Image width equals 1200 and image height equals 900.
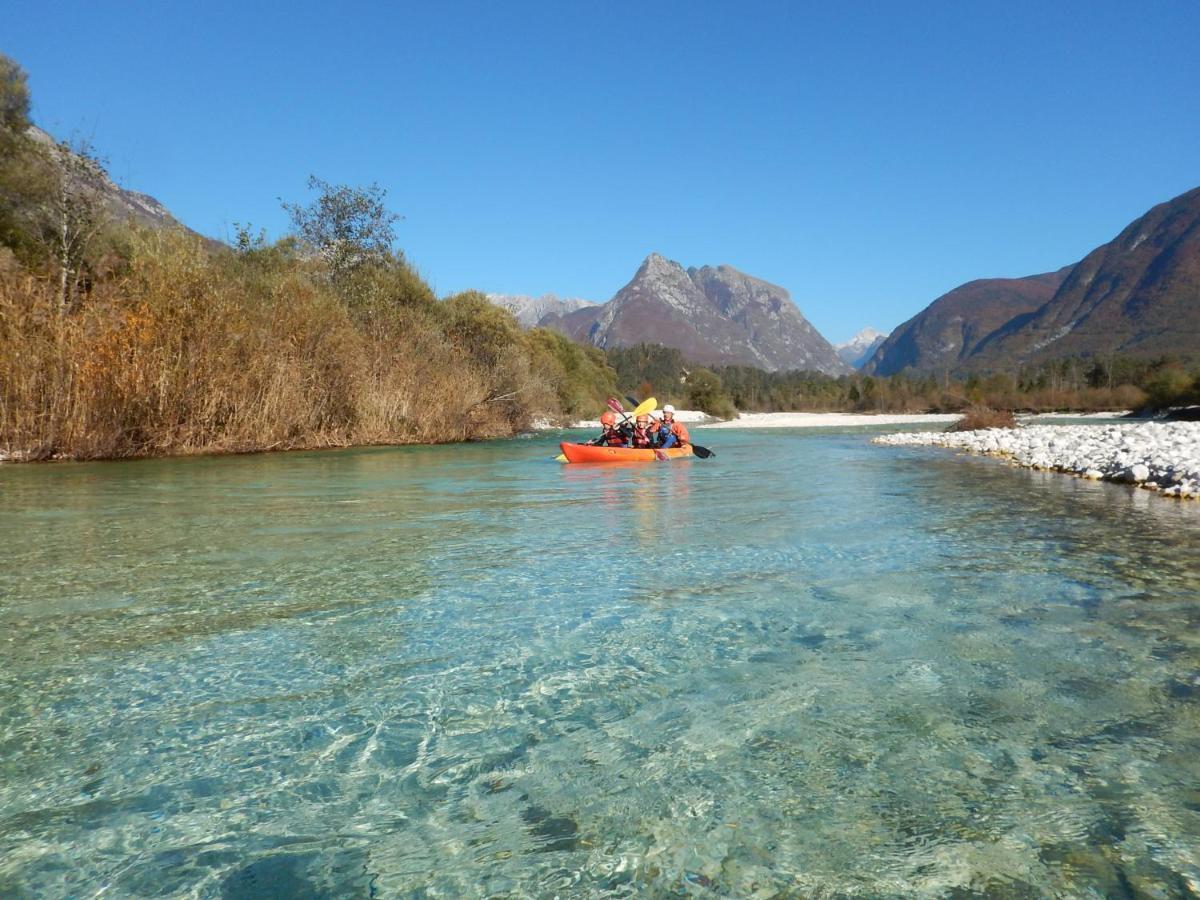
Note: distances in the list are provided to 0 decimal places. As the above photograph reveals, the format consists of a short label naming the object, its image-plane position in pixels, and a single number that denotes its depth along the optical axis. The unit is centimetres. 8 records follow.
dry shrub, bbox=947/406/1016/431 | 3008
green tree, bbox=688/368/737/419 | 8138
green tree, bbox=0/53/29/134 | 2727
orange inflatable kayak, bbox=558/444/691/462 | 1697
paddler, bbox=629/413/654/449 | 1833
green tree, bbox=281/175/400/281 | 3703
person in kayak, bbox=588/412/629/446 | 1842
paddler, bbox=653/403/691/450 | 1875
